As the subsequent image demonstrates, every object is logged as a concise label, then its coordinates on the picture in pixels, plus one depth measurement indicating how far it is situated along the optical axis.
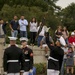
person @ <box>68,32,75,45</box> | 18.59
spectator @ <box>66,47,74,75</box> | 17.16
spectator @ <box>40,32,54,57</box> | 18.11
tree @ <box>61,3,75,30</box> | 53.35
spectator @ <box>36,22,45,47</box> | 18.75
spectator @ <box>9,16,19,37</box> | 18.76
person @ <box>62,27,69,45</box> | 18.33
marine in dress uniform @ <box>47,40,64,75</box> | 12.59
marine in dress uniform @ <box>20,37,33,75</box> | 12.52
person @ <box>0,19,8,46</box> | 17.35
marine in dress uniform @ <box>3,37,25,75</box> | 10.80
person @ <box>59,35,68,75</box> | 17.09
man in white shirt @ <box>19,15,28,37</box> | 18.97
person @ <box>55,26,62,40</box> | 17.99
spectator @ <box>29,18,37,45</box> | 19.16
